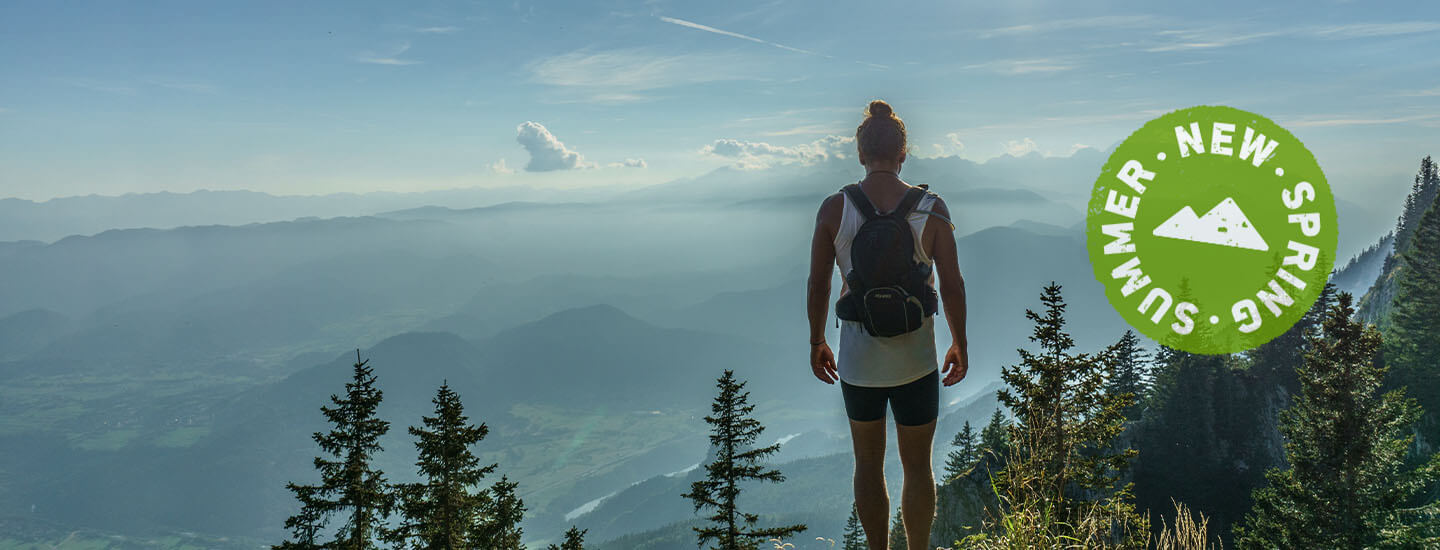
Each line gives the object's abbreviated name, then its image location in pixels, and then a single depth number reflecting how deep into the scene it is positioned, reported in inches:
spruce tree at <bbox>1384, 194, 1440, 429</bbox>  1588.3
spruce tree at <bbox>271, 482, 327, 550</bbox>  689.6
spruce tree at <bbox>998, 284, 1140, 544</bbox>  581.3
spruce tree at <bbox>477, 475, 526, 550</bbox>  715.4
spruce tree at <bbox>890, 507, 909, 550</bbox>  1161.0
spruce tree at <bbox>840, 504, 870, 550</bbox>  1417.6
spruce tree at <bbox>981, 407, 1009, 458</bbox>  1420.8
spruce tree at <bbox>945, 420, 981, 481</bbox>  1550.9
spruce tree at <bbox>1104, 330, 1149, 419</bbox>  1984.5
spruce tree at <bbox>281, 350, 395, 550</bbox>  670.5
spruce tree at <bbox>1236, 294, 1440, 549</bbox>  813.2
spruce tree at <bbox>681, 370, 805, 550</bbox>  650.8
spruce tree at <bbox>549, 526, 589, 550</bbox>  789.6
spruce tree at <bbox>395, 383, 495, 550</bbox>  663.1
